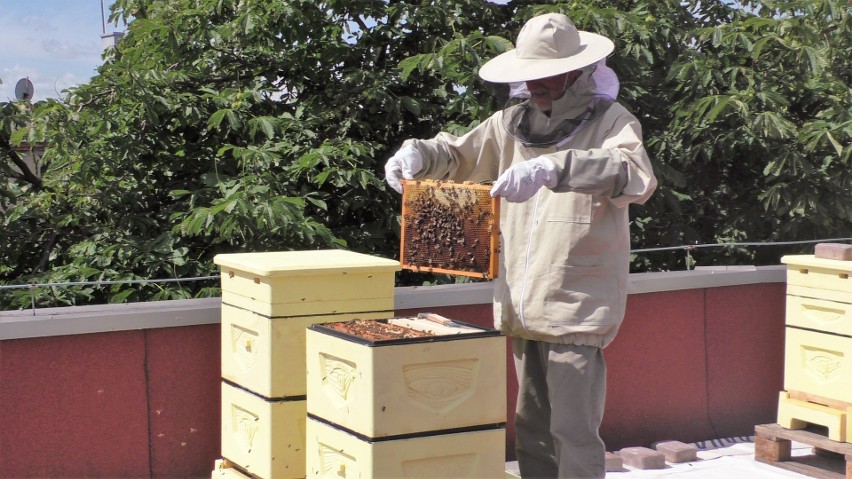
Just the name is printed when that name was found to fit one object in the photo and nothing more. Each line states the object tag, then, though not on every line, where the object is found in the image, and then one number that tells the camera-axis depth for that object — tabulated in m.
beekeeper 2.83
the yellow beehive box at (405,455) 2.63
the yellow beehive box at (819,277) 4.16
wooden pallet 4.28
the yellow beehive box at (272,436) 3.02
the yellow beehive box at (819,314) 4.18
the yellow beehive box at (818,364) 4.20
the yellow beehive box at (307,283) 3.00
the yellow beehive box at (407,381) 2.61
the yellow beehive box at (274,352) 3.00
